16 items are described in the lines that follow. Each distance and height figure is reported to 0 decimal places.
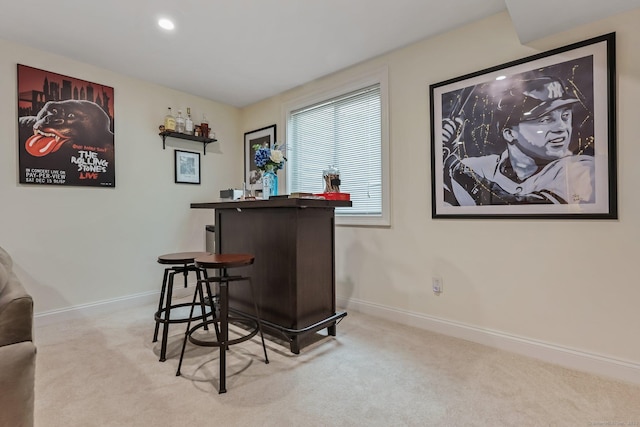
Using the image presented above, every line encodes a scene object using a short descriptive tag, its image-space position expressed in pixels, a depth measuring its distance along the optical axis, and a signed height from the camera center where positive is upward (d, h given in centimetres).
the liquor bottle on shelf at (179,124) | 367 +104
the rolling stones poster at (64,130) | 274 +77
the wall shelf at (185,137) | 356 +89
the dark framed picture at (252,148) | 403 +87
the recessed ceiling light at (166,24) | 237 +143
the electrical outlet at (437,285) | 259 -59
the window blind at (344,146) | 308 +71
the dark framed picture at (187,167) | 375 +56
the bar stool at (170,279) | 209 -46
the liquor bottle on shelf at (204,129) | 388 +103
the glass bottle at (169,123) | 356 +101
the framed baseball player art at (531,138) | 192 +49
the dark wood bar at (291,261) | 219 -35
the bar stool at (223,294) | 177 -46
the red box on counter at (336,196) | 254 +13
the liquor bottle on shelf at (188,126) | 375 +103
